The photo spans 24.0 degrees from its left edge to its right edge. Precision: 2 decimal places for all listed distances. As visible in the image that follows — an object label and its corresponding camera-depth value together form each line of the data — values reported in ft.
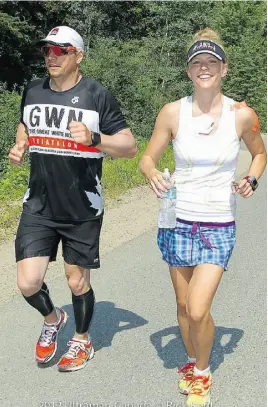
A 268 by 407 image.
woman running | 11.42
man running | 12.67
